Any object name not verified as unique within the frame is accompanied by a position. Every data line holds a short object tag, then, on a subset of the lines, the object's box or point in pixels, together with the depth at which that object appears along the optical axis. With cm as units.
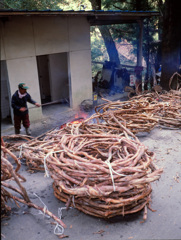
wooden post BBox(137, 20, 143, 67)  1481
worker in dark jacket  835
